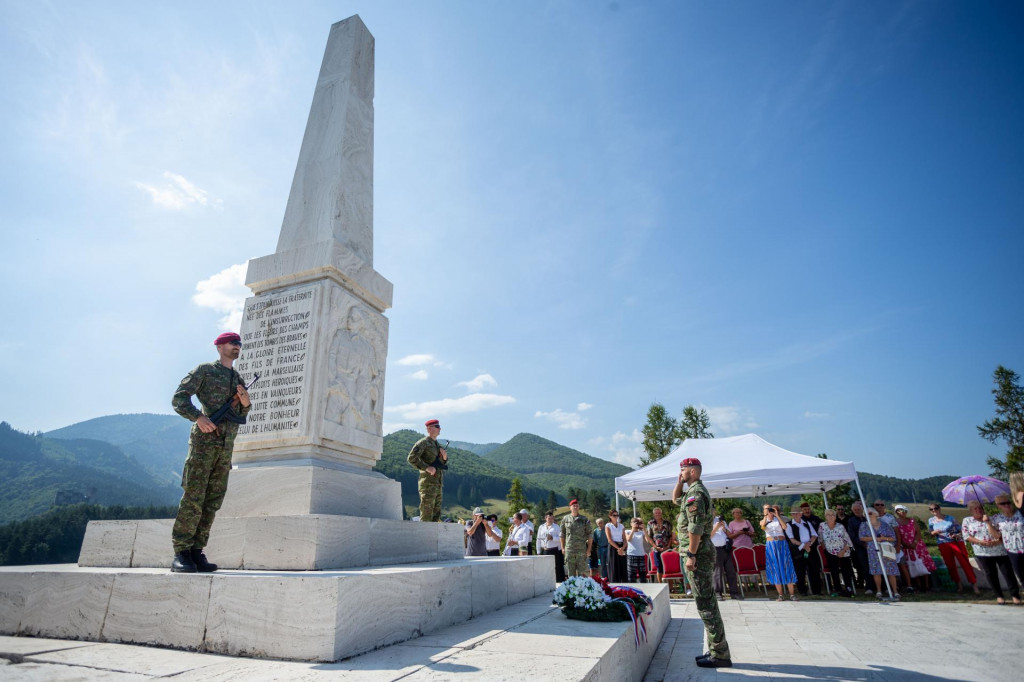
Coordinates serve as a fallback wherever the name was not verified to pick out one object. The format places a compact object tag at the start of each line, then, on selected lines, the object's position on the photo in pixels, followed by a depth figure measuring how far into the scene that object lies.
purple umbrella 12.78
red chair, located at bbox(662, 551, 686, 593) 11.24
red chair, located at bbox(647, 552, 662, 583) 12.44
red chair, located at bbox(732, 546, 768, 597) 10.98
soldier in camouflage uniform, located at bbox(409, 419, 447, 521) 6.70
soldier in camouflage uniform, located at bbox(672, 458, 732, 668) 4.54
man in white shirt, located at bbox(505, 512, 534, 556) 11.70
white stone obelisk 4.84
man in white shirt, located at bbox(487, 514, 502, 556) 10.88
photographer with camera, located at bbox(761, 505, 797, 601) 10.08
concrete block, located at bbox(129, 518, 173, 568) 4.18
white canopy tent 10.25
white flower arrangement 4.18
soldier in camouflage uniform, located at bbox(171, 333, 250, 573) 3.61
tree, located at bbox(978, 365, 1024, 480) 33.97
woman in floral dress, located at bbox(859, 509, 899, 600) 9.93
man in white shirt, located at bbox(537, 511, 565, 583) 11.13
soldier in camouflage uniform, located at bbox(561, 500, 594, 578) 9.61
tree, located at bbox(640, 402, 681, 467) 33.78
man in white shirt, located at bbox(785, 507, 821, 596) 10.42
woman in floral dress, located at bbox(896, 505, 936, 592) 10.20
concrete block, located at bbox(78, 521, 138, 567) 4.34
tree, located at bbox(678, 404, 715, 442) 33.62
